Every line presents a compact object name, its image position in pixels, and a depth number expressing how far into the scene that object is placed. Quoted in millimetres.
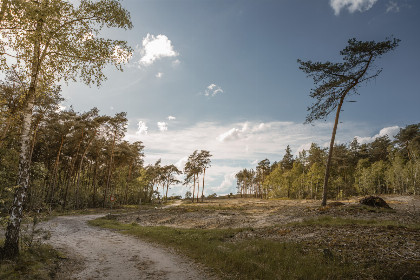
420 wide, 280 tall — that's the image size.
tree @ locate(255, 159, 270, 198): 95744
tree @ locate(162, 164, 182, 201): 77875
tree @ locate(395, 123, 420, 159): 44678
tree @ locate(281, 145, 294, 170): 101762
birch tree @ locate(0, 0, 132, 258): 7621
